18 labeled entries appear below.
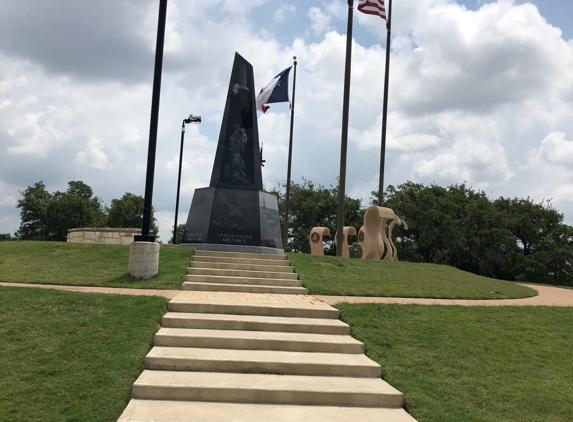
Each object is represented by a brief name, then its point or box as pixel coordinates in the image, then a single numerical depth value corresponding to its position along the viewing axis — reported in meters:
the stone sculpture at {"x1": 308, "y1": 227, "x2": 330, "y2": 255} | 23.65
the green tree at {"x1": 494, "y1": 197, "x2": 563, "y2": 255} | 30.95
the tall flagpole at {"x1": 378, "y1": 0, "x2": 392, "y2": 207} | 20.61
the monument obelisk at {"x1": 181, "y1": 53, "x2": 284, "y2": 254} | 14.16
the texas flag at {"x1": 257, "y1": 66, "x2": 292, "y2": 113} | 19.81
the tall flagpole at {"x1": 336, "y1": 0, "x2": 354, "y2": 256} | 15.39
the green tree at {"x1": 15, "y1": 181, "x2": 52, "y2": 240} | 39.66
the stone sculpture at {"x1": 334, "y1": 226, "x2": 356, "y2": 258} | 22.31
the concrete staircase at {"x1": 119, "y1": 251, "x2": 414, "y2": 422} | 4.52
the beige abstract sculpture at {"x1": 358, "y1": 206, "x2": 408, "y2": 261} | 17.58
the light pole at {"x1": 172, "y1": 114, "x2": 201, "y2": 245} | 25.94
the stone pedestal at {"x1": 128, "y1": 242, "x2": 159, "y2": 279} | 9.74
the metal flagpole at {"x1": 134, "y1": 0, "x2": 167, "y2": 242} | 9.87
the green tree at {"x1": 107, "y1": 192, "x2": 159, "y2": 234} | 45.47
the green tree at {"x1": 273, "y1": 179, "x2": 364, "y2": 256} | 35.97
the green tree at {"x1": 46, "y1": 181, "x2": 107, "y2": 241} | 38.38
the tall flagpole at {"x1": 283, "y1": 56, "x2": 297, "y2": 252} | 26.17
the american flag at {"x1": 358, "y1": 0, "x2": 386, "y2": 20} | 15.48
